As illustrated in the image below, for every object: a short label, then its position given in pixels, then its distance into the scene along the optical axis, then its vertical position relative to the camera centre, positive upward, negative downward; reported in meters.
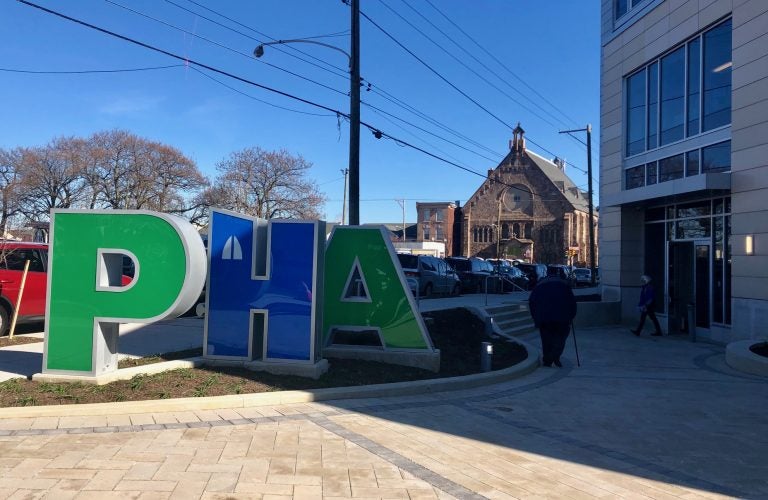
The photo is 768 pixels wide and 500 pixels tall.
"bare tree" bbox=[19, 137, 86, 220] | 40.88 +5.87
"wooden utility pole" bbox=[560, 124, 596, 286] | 36.16 +6.28
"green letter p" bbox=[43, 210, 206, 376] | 6.90 -0.28
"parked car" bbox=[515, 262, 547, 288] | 35.51 -0.22
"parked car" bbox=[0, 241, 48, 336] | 10.73 -0.49
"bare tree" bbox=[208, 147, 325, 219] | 43.41 +5.57
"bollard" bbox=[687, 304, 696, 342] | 14.16 -1.32
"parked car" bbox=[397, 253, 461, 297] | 23.05 -0.37
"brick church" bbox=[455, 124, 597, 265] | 70.94 +6.56
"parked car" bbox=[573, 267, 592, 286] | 41.93 -0.60
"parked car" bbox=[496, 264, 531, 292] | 29.98 -0.62
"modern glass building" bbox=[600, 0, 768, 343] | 12.45 +2.82
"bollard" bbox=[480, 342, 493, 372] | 9.08 -1.45
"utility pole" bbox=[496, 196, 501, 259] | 73.75 +4.19
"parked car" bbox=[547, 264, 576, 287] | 35.09 -0.20
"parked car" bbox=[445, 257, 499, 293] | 27.45 -0.44
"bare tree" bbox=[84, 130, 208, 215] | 42.50 +6.43
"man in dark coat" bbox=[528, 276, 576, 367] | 10.12 -0.81
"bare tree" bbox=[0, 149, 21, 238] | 40.47 +5.43
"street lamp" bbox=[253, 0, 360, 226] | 13.22 +3.62
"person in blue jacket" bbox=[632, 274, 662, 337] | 14.80 -0.90
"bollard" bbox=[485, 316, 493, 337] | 11.95 -1.26
